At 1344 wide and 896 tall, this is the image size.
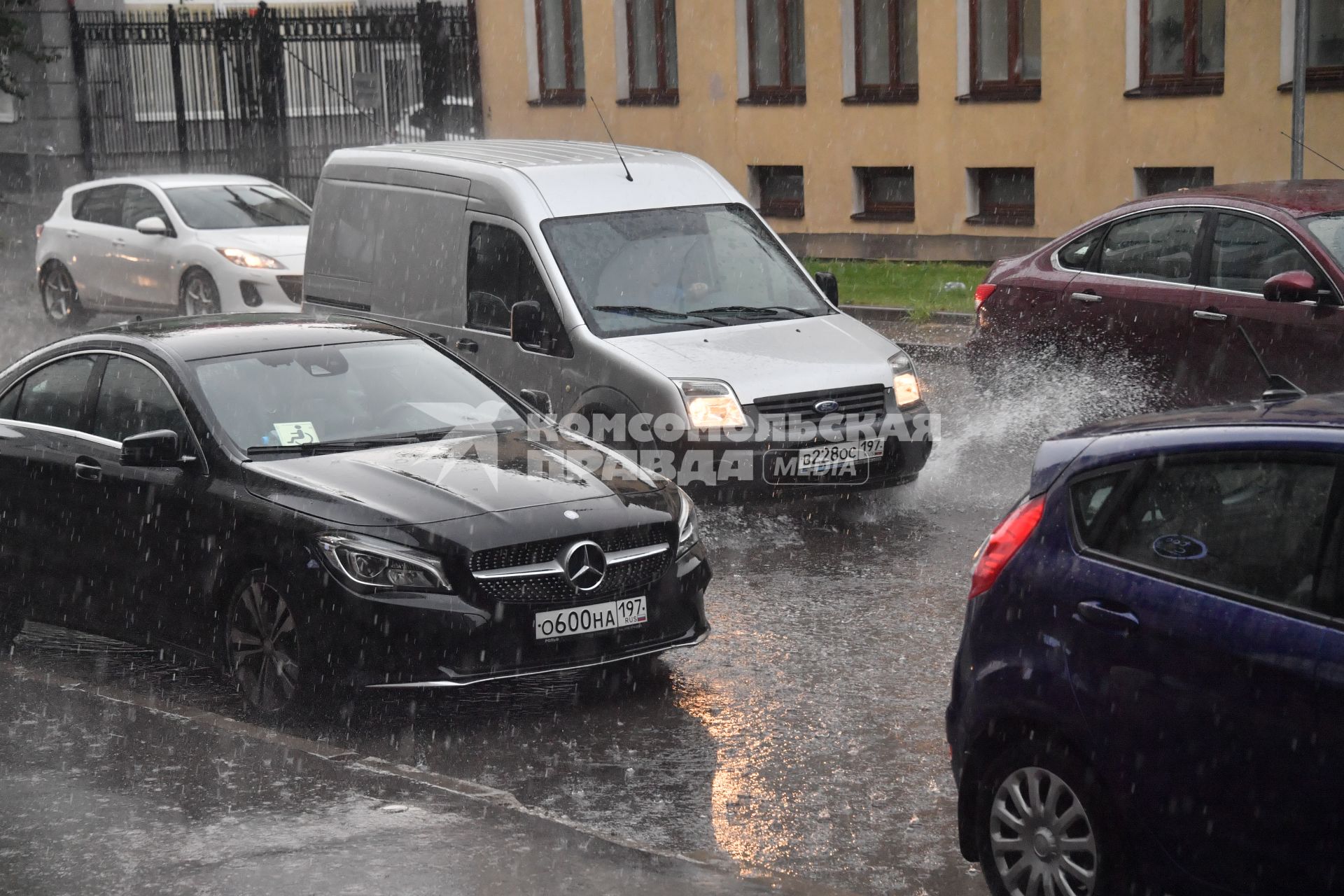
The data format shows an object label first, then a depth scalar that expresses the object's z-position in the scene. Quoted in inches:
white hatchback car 722.2
